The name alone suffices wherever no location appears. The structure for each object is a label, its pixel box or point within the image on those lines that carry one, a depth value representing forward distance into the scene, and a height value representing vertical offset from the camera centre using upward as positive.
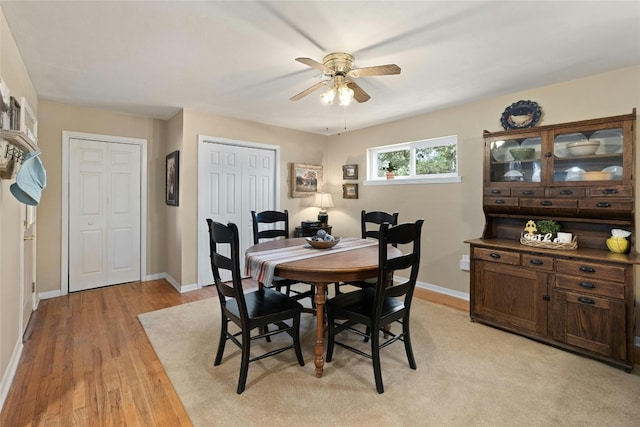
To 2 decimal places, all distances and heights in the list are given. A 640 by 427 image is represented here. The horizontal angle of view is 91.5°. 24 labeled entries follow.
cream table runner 2.08 -0.32
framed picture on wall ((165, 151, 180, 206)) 3.98 +0.46
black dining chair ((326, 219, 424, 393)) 1.89 -0.64
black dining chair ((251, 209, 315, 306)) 2.90 -0.21
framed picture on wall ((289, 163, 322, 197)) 4.95 +0.53
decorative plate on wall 3.07 +0.98
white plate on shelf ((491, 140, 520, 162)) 2.99 +0.60
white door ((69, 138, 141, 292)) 3.89 -0.01
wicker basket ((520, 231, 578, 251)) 2.61 -0.28
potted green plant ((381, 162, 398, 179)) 4.49 +0.61
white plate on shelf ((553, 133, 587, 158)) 2.63 +0.61
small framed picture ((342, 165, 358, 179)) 4.95 +0.66
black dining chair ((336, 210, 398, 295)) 3.06 -0.07
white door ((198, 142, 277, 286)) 4.11 +0.35
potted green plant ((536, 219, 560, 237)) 2.79 -0.13
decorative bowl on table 2.57 -0.26
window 3.90 +0.72
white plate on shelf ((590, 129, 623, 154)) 2.45 +0.58
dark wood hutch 2.28 -0.30
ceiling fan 2.21 +1.00
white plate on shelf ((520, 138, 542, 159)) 2.81 +0.63
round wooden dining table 1.96 -0.37
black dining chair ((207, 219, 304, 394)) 1.91 -0.65
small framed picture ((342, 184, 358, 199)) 4.95 +0.34
